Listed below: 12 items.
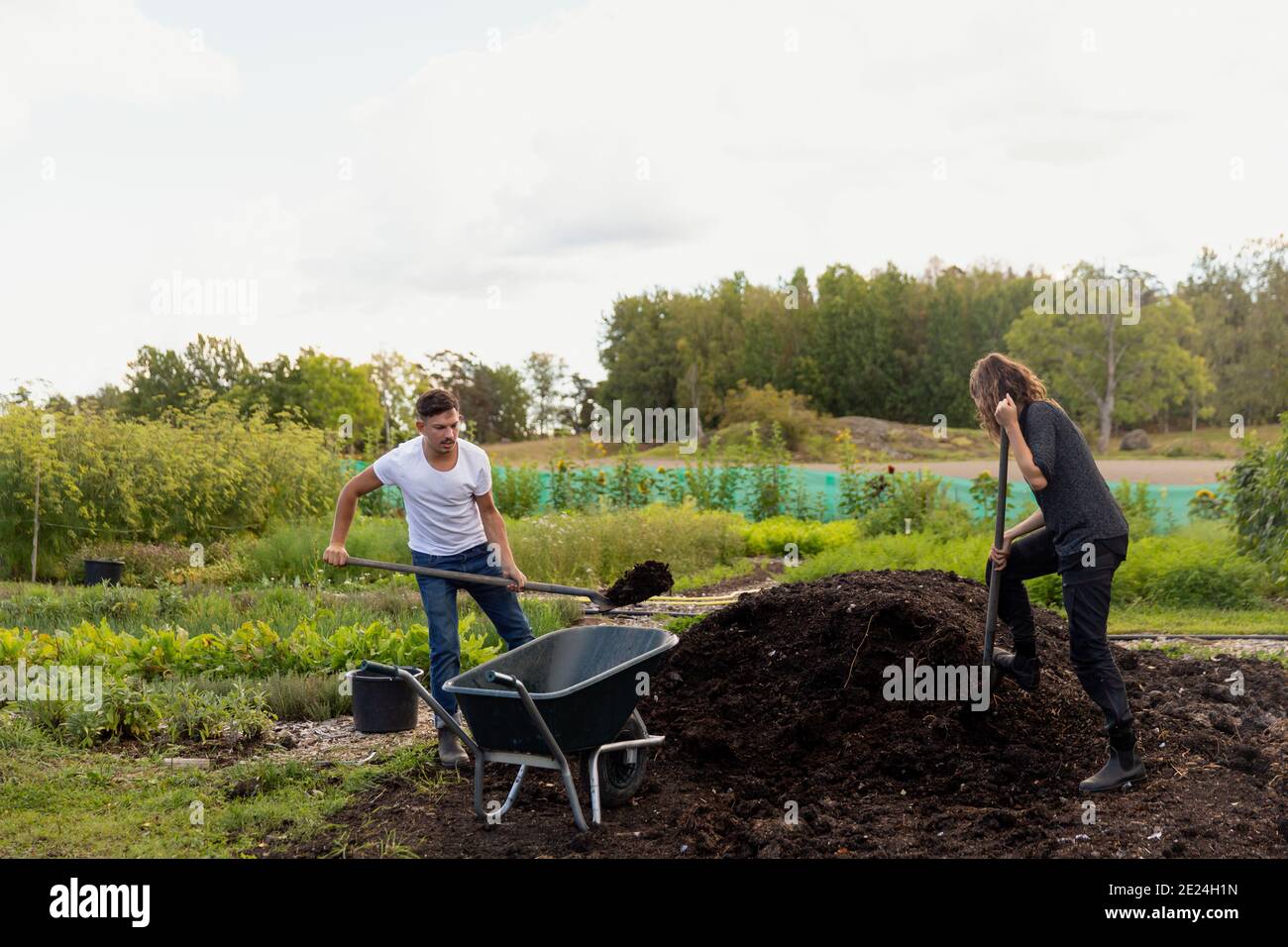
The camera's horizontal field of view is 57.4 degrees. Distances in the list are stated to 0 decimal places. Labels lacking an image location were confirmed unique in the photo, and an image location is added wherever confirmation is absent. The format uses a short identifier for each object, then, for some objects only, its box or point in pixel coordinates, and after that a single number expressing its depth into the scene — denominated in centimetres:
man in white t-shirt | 471
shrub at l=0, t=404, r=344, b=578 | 1087
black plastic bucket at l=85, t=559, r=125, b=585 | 987
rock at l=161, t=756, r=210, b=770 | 476
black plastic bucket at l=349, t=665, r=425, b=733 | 515
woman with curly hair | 400
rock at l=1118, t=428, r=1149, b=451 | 3894
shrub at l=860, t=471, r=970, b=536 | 1110
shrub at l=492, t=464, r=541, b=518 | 1418
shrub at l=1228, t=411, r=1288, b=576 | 895
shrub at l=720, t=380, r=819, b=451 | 3225
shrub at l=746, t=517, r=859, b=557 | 1152
